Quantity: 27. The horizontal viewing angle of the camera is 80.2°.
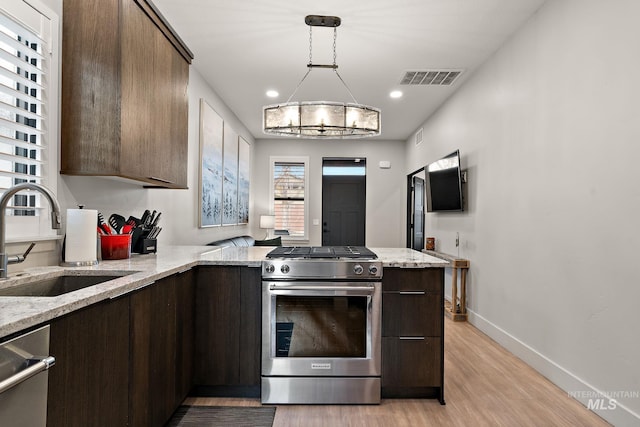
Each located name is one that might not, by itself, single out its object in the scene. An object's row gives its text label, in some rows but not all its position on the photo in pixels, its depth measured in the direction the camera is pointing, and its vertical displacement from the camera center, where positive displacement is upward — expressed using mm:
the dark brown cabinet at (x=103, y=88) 1936 +653
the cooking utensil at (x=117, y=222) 2420 -56
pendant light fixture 2881 +766
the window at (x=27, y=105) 1652 +506
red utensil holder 2195 -189
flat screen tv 4316 +400
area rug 2111 -1161
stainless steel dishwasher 909 -411
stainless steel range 2316 -703
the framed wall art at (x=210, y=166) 4219 +577
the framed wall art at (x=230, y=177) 5152 +535
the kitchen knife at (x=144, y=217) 2715 -27
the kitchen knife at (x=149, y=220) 2693 -49
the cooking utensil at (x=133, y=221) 2494 -52
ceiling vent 4152 +1579
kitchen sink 1645 -327
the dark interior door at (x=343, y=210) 7617 +117
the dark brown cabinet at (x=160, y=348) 1609 -657
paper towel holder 1920 -250
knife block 2570 -219
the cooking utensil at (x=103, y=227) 2230 -80
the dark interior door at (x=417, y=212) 7436 +93
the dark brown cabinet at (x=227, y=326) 2346 -689
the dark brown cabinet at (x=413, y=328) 2348 -689
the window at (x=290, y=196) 7508 +384
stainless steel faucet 1418 +5
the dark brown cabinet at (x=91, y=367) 1120 -513
